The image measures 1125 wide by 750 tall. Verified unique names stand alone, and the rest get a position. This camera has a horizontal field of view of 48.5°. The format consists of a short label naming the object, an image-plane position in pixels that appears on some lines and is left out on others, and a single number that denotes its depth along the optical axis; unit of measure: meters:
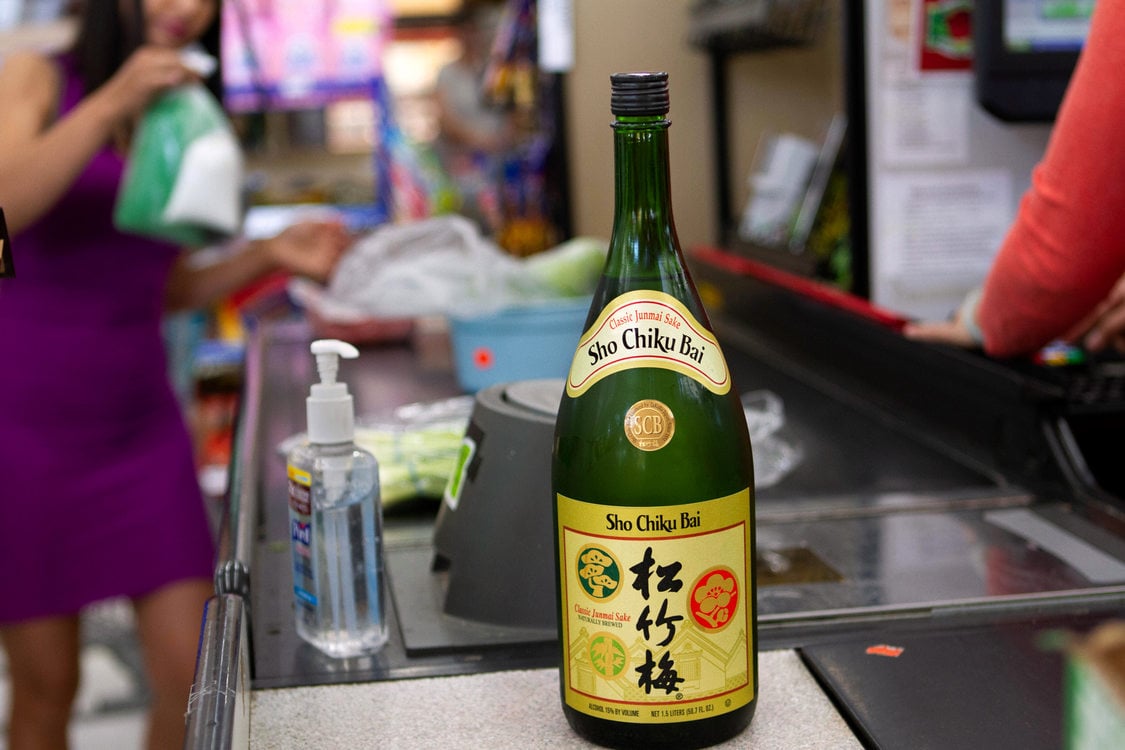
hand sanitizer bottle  0.88
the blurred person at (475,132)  3.74
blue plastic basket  1.70
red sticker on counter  1.76
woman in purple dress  1.91
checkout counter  0.80
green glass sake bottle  0.71
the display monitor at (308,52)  4.09
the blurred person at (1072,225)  1.13
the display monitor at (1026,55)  1.91
